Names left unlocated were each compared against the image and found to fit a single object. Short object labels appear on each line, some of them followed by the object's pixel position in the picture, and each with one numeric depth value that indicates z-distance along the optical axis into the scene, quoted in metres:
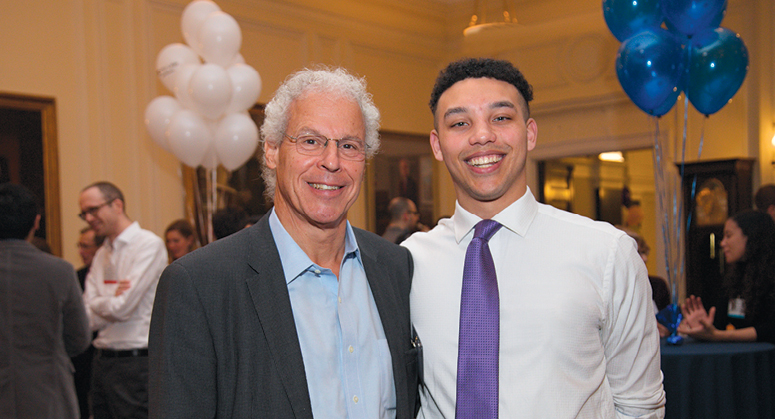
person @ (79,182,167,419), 3.49
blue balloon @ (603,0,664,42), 3.63
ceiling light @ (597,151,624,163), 10.45
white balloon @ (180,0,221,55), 4.76
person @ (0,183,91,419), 2.78
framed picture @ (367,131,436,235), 7.88
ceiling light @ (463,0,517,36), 6.51
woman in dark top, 3.33
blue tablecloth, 2.99
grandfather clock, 6.15
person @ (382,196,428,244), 5.93
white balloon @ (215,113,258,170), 4.65
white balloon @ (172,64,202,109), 4.55
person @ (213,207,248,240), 4.05
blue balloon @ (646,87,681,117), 3.77
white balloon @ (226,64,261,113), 4.68
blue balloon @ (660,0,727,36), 3.51
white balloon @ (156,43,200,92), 4.72
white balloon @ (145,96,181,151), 4.67
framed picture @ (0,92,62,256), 5.05
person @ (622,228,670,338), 4.07
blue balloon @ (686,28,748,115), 3.60
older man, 1.39
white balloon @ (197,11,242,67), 4.58
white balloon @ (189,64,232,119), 4.40
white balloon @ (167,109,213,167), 4.51
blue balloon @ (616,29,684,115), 3.54
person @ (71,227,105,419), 4.44
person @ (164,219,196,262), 4.82
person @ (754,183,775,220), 4.85
